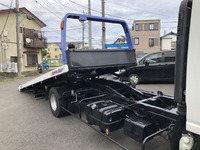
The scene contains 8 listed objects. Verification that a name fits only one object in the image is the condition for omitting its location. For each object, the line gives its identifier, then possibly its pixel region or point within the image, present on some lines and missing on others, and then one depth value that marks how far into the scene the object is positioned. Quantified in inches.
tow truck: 76.2
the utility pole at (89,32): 789.1
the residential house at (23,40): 823.1
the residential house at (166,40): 1737.2
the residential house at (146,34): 1601.9
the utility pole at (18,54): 687.6
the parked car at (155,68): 361.4
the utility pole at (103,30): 657.5
